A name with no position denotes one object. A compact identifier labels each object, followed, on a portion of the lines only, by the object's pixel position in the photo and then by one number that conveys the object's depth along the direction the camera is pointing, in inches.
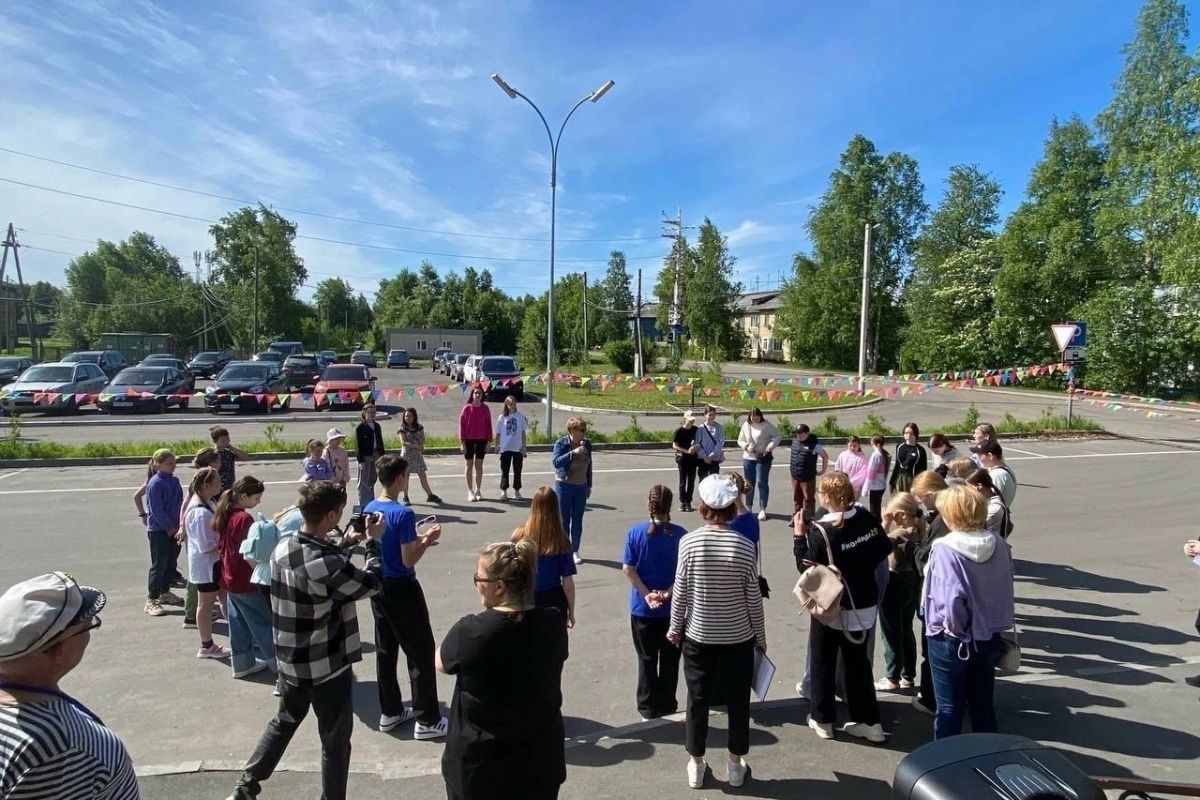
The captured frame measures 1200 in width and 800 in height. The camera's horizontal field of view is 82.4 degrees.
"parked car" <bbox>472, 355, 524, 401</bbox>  1134.4
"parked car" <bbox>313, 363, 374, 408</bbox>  968.3
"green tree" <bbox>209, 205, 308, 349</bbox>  2470.5
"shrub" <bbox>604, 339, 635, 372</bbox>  1763.8
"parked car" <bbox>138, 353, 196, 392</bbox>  1088.2
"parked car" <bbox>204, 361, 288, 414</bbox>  922.7
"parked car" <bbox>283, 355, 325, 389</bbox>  1219.9
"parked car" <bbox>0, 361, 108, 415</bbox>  881.5
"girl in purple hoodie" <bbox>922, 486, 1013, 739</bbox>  147.9
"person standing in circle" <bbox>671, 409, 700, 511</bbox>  415.2
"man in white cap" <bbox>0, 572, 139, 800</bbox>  73.9
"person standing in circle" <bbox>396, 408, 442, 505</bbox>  432.8
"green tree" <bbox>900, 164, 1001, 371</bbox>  1667.1
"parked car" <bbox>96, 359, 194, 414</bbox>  900.6
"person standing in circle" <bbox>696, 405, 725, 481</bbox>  411.5
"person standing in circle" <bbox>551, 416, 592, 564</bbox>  316.2
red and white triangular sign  762.2
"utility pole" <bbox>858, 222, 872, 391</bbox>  1152.1
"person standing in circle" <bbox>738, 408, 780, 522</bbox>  403.2
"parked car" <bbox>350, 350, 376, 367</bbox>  2143.0
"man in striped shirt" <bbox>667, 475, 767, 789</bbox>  150.6
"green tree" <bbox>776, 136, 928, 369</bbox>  1995.6
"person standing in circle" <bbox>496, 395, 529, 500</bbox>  444.8
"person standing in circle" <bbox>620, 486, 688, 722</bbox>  178.7
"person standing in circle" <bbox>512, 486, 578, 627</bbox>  177.9
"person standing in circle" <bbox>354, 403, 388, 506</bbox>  409.4
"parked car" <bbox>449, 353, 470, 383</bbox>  1520.2
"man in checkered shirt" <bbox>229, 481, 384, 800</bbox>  139.9
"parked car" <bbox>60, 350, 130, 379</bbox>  1224.8
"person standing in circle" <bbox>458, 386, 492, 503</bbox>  455.5
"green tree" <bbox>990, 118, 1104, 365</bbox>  1464.1
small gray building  2482.3
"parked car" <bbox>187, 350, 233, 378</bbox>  1521.9
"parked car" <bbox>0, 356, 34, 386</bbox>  1125.1
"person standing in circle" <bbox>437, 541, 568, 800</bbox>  106.1
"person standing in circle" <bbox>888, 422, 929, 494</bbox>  345.7
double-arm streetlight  680.4
